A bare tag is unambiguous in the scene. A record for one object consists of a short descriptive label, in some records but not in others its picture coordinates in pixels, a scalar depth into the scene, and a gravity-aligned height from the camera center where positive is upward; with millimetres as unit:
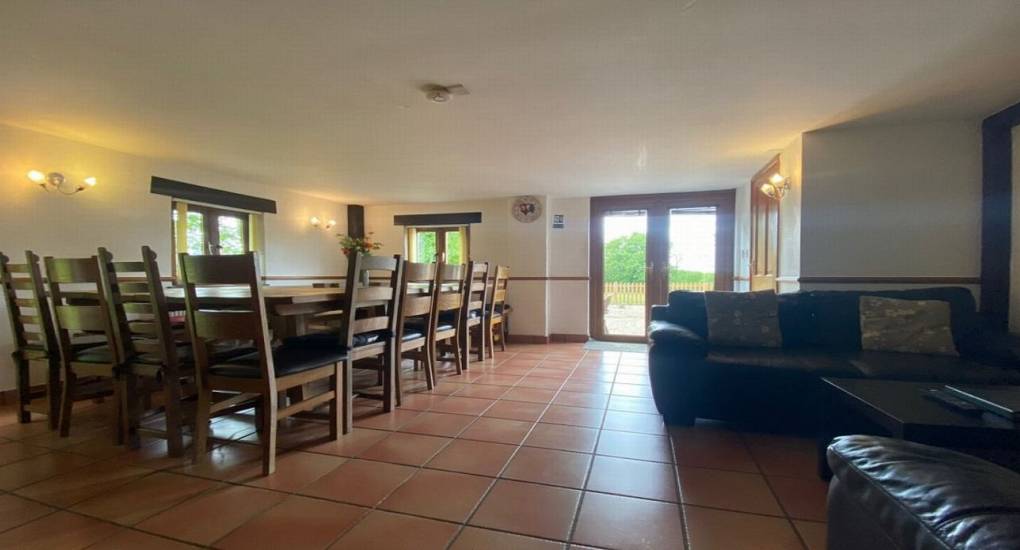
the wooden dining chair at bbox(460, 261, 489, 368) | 3600 -316
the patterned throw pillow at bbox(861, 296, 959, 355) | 2352 -337
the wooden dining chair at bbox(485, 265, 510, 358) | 4234 -451
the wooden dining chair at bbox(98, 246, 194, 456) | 1866 -373
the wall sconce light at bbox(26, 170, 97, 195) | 2978 +645
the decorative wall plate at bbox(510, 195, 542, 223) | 5410 +794
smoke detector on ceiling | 2285 +1000
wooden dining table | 1952 -170
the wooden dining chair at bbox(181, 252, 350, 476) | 1690 -417
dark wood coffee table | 1229 -476
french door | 5094 +216
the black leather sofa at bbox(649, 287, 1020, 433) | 2055 -500
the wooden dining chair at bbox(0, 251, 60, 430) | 2174 -400
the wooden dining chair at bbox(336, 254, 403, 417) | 2150 -313
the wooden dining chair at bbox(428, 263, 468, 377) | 3114 -364
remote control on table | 1325 -448
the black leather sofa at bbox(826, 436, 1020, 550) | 594 -378
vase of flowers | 4429 +267
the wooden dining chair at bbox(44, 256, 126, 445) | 2002 -314
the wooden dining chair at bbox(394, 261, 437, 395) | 2664 -313
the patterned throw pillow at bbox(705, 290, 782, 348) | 2600 -321
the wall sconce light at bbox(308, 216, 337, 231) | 5453 +620
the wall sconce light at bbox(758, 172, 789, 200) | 3334 +692
